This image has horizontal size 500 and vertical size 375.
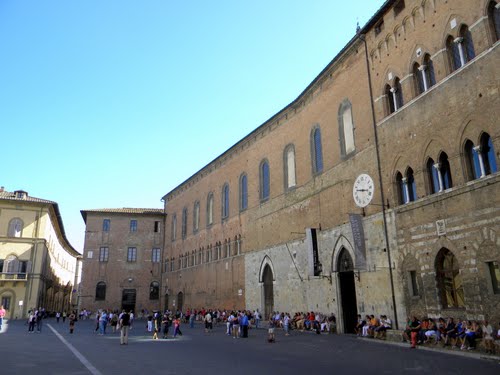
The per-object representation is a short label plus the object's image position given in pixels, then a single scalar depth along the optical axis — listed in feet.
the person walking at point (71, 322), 77.69
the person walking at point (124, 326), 54.60
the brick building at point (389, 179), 45.98
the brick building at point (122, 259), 149.18
